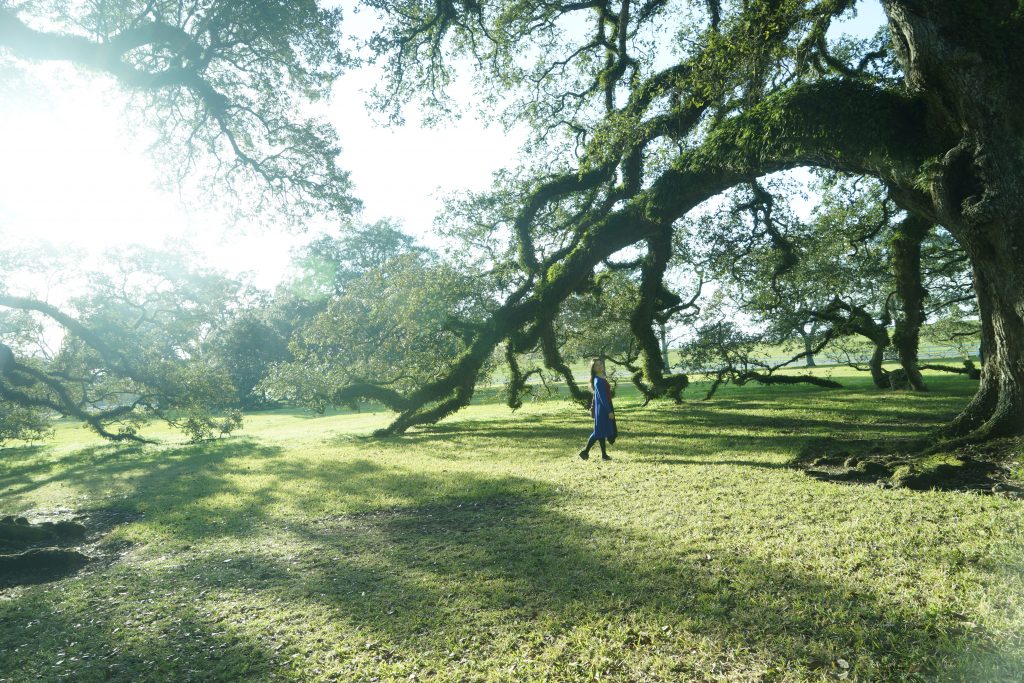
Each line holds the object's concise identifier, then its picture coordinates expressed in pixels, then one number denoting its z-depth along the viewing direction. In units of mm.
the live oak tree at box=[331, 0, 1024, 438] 6781
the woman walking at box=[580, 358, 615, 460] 9719
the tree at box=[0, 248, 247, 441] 18406
